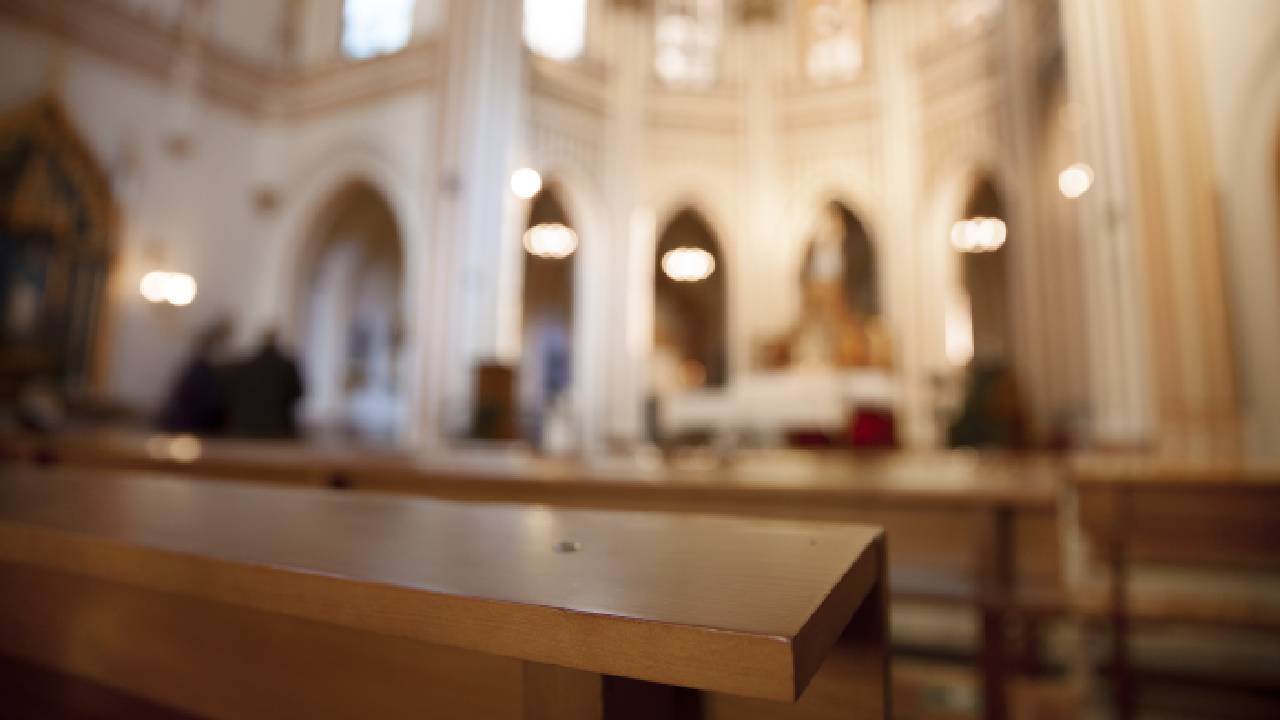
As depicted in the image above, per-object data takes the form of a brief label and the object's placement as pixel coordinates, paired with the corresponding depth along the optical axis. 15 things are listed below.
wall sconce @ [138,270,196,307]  8.07
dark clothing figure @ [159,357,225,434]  6.80
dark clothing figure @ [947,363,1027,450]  7.01
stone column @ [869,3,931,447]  9.68
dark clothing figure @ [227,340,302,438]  5.86
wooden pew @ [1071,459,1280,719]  1.92
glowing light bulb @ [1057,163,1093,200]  5.04
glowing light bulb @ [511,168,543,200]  8.42
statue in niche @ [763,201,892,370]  8.88
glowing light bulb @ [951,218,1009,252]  9.95
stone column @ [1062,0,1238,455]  4.11
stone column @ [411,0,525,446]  7.81
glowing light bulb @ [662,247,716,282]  10.67
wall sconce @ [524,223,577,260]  9.85
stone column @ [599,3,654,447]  10.56
